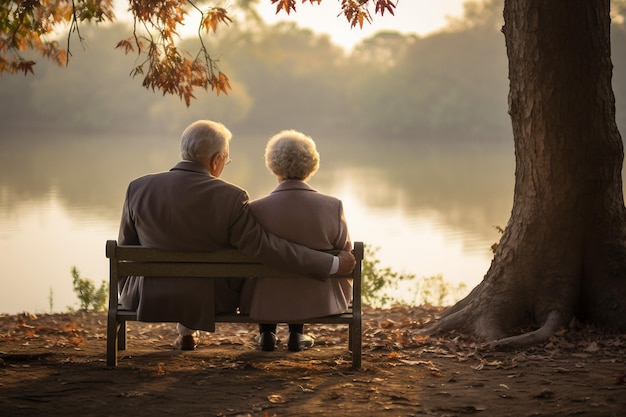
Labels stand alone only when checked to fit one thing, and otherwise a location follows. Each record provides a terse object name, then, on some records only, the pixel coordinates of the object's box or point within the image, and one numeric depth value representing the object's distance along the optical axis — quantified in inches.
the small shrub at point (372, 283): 762.4
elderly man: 339.5
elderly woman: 349.2
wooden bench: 338.0
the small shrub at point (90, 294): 740.0
